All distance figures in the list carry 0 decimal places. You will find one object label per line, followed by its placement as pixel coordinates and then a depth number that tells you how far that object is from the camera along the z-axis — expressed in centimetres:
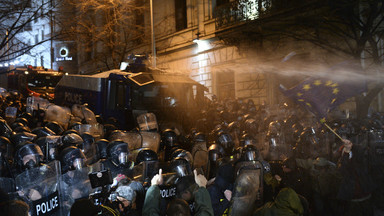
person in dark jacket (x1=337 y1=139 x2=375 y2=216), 580
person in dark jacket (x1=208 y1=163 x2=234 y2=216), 508
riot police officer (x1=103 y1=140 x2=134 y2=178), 567
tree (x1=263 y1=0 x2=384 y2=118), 1223
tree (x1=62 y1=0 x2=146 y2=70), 2268
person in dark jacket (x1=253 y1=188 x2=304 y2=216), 417
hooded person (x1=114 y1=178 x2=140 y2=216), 438
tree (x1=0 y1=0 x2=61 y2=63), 1073
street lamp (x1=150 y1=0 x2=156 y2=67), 2057
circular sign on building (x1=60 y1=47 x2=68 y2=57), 3652
